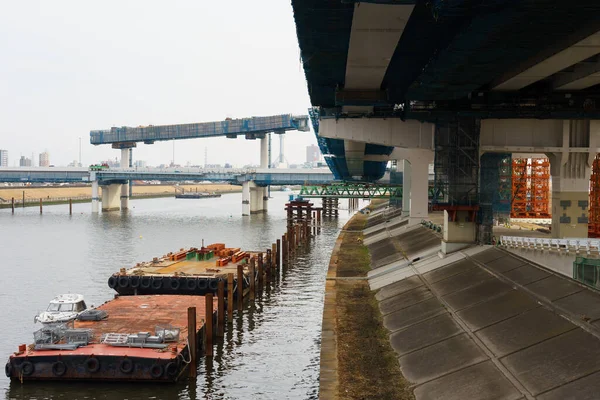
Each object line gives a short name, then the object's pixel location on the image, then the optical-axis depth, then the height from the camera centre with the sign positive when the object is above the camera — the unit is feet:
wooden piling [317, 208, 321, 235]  314.59 -27.73
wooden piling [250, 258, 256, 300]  142.70 -25.56
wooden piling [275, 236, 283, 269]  181.39 -25.05
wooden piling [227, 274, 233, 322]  120.88 -25.25
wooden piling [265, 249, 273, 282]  161.99 -25.45
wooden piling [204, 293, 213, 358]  93.81 -23.41
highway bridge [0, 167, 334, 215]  417.49 -6.60
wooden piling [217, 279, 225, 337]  107.42 -25.27
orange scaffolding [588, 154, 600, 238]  177.88 -9.26
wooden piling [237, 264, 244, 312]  129.93 -25.44
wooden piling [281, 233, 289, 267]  192.81 -26.68
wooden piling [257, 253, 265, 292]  152.31 -25.39
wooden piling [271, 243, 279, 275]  173.95 -25.51
